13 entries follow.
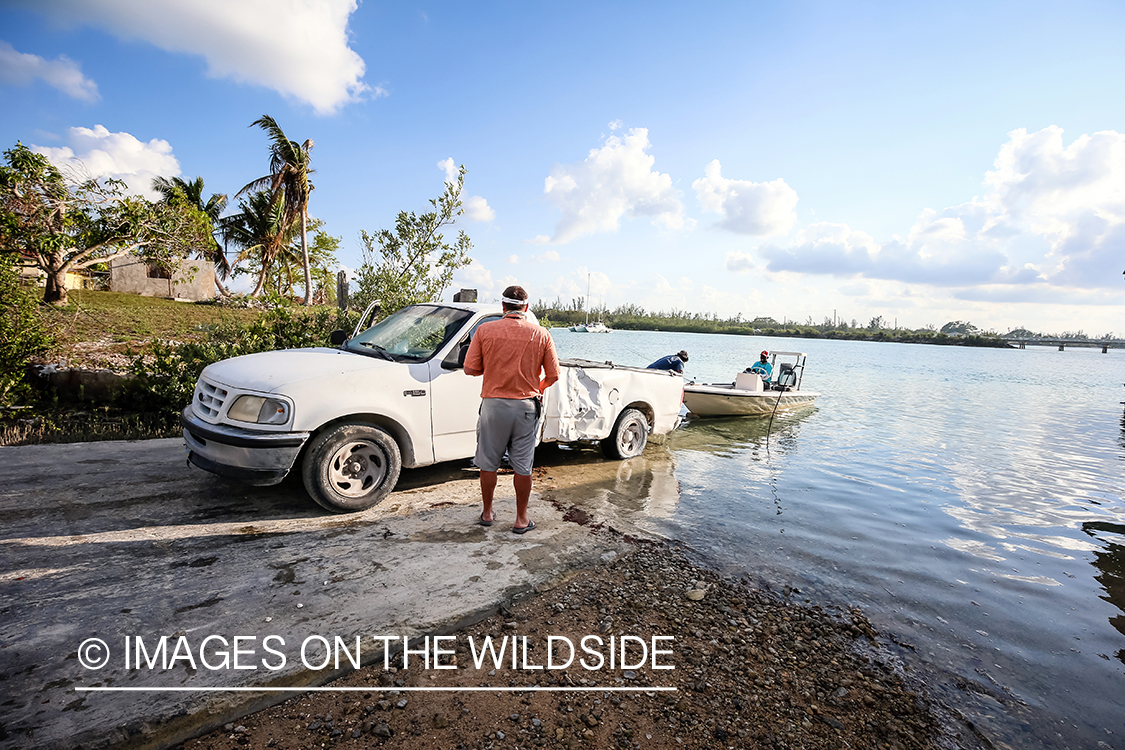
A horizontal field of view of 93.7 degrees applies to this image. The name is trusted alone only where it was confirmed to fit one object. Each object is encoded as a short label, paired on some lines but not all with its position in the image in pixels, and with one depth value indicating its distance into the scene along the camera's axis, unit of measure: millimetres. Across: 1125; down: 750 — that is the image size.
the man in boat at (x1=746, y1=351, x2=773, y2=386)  15215
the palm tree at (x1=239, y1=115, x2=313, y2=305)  26719
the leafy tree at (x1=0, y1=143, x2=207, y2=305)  8672
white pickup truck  4250
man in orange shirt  4363
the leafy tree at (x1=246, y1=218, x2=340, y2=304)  33866
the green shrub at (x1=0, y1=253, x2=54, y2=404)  6754
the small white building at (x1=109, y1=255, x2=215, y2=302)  22609
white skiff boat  13461
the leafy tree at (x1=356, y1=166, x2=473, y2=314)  11031
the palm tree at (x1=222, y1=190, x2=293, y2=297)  30750
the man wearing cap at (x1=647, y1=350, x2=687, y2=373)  10090
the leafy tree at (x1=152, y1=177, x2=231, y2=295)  32094
